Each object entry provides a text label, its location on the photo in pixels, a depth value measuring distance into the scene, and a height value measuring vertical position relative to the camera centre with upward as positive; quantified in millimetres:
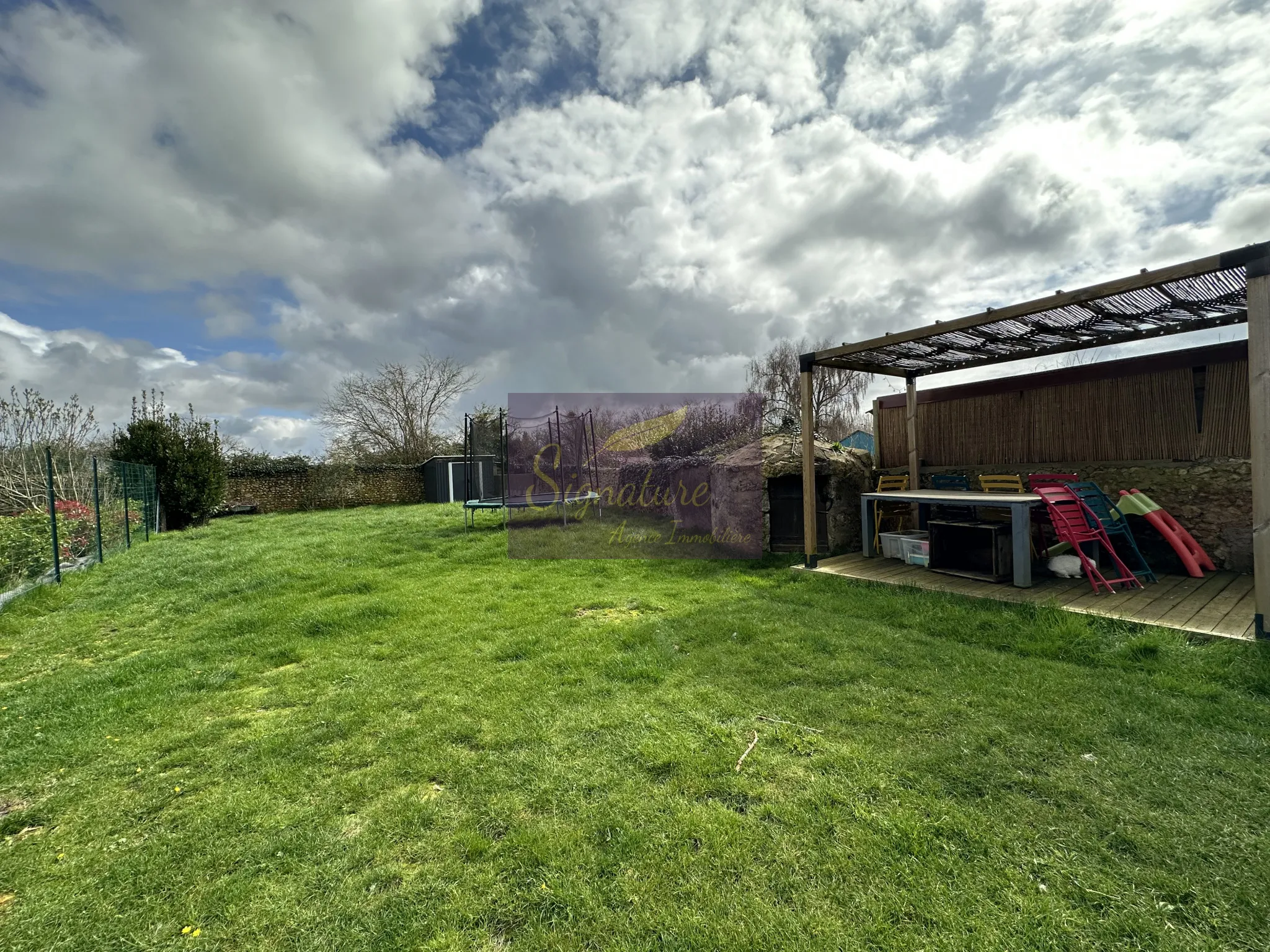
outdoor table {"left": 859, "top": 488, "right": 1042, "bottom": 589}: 4887 -469
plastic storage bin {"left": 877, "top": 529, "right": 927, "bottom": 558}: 6480 -1061
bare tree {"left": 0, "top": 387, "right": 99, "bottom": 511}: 8242 +820
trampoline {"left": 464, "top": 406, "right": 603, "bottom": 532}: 10719 +212
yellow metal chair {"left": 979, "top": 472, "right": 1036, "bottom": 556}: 6570 -385
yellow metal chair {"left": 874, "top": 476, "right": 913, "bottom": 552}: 7426 -719
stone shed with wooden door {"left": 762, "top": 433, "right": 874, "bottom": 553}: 7281 -218
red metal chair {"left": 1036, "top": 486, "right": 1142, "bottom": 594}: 4809 -714
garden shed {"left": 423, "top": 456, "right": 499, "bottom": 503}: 18484 -87
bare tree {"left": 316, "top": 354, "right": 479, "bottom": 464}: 24703 +3148
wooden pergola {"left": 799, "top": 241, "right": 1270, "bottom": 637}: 3572 +1307
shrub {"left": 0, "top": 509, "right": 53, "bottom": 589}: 5637 -679
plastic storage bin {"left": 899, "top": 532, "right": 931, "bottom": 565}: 6125 -1095
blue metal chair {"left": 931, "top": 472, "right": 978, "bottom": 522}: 7059 -446
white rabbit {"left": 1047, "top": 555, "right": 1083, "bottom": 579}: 5195 -1150
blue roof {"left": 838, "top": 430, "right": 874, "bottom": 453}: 20188 +809
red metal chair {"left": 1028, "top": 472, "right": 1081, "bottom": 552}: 5902 -324
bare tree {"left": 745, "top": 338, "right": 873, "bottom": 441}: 21000 +3056
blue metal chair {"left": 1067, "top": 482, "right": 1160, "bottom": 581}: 5258 -658
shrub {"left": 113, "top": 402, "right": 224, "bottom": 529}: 12172 +636
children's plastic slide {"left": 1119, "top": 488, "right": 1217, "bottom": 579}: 5176 -838
